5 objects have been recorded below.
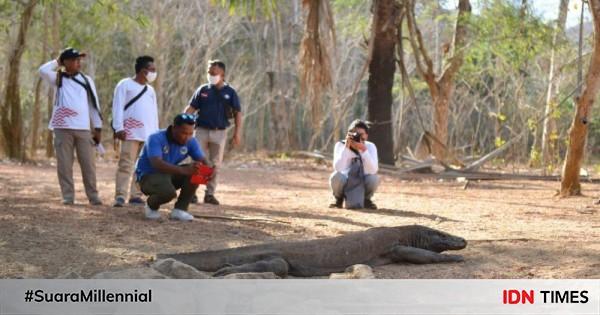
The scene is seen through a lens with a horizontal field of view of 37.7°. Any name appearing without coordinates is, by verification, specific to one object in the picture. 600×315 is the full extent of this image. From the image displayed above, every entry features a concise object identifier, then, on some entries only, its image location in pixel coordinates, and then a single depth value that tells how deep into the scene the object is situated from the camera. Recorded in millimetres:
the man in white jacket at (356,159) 9703
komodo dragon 6062
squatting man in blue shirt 8180
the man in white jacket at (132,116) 9547
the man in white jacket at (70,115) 9219
